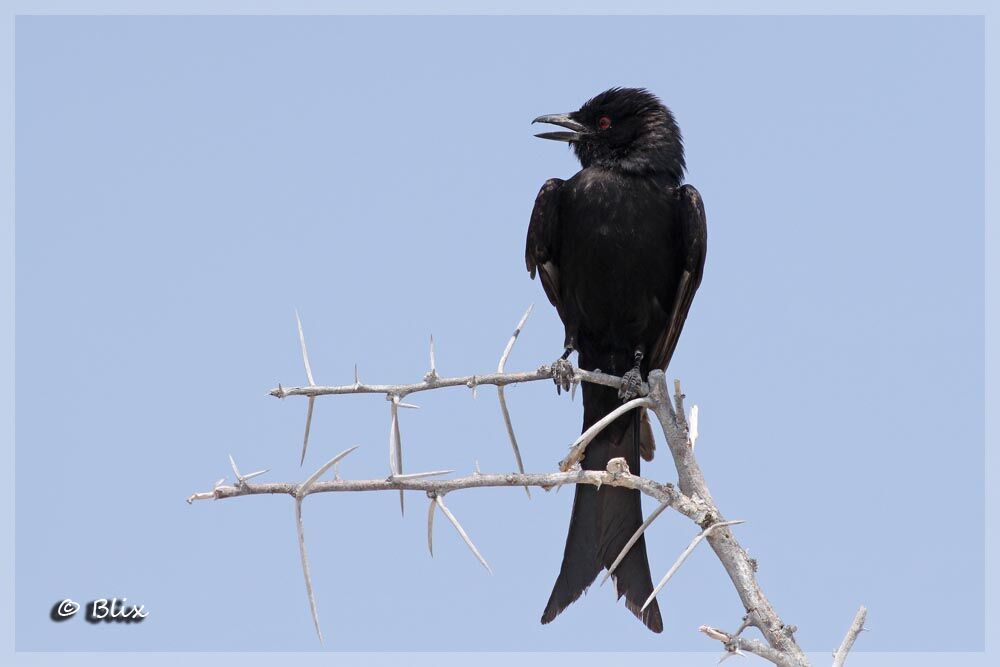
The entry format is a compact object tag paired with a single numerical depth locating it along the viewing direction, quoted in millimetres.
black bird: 10680
